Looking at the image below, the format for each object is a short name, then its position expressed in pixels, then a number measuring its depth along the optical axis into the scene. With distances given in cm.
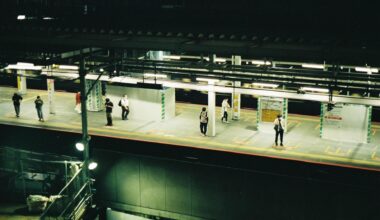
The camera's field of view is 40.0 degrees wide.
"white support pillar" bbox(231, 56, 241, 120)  2507
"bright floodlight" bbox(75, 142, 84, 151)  1719
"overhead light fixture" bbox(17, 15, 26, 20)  2486
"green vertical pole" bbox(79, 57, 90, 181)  1717
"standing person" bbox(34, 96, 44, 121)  2478
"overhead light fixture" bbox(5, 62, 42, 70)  2109
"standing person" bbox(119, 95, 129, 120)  2531
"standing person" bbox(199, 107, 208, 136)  2267
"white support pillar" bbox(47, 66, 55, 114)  2677
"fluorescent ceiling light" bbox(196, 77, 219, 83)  2199
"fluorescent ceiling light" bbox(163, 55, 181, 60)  2673
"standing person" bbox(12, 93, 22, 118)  2543
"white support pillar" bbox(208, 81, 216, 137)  2281
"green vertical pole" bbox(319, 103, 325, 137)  2245
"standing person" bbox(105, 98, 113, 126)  2389
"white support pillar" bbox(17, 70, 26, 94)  3091
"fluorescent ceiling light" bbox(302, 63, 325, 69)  2241
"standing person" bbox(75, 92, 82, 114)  2622
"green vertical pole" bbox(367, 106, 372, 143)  2148
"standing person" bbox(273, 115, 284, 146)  2108
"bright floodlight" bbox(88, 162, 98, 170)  1686
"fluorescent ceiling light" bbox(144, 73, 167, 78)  2380
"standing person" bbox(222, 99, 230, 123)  2459
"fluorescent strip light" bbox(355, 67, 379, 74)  2044
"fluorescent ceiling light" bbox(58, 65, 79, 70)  2645
